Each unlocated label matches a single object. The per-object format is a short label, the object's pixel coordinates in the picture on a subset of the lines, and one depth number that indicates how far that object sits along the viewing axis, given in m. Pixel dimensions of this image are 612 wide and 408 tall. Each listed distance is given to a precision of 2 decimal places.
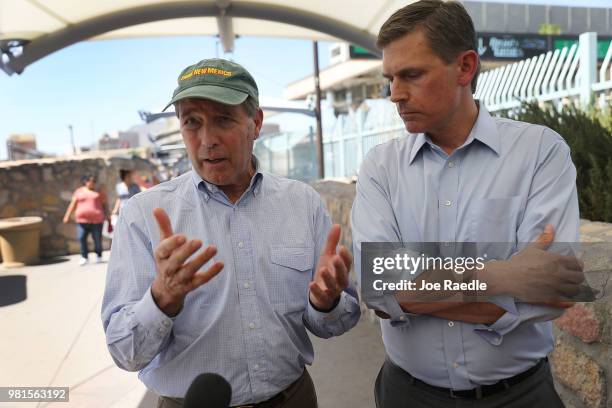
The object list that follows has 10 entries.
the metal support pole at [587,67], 4.68
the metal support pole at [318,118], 12.71
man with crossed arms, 1.42
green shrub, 3.21
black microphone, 1.03
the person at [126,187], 9.91
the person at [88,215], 9.34
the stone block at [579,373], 2.08
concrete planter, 9.66
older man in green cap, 1.52
